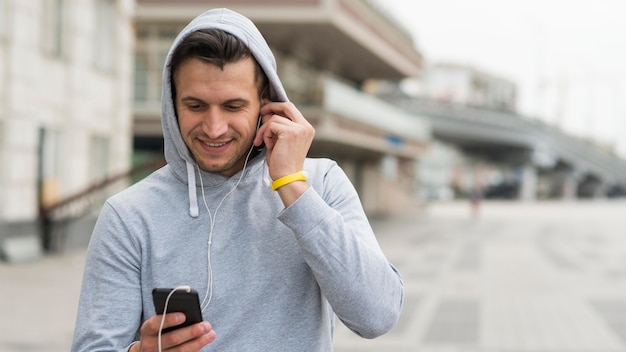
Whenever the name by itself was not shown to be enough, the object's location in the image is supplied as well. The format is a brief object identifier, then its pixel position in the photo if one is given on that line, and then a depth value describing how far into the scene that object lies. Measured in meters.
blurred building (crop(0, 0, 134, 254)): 18.23
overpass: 73.56
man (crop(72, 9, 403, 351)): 2.06
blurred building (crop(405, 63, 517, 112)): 128.00
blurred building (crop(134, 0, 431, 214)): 28.77
